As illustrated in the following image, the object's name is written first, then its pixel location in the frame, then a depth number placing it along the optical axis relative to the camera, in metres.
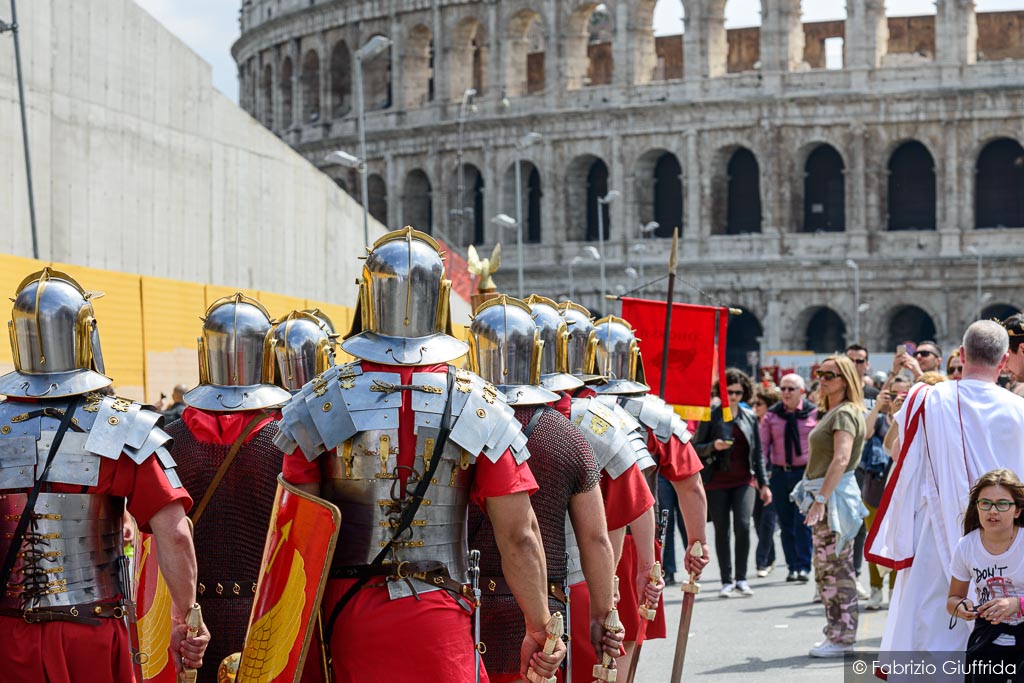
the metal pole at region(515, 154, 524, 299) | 39.79
